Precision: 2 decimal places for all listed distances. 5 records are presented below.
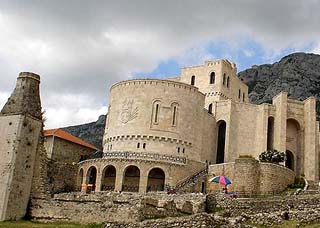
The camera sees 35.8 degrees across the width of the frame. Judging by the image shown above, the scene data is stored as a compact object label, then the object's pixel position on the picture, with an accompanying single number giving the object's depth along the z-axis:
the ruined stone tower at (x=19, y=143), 32.34
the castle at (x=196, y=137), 55.88
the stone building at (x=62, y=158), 58.69
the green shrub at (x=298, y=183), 55.88
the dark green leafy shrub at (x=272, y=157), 59.69
